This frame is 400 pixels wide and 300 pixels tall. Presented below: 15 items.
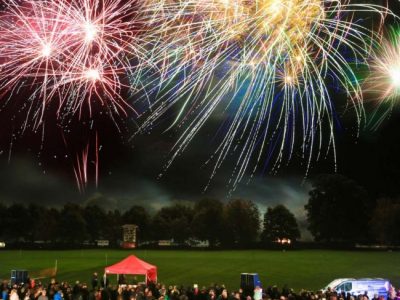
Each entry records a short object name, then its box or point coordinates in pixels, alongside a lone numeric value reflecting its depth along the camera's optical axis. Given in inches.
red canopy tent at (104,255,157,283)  970.1
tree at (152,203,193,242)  4163.4
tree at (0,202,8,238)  4101.9
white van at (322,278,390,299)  951.6
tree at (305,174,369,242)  3051.2
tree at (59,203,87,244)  4094.5
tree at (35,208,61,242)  4015.8
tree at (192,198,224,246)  3878.0
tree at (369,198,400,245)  2822.3
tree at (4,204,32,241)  4126.5
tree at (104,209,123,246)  4398.6
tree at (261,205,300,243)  3745.1
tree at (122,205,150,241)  4384.8
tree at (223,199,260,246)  3907.5
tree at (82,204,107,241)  4338.1
